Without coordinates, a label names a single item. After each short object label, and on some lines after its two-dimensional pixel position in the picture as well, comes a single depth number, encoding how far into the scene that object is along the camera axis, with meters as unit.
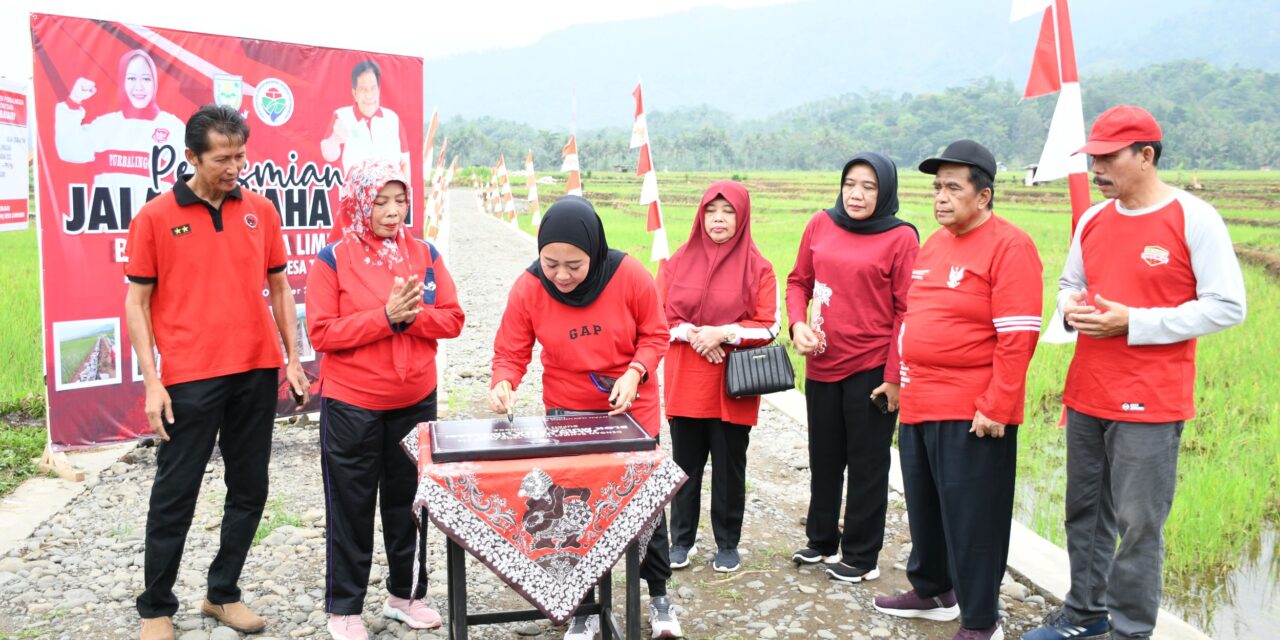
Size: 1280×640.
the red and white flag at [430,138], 10.27
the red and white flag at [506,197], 25.12
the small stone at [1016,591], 3.71
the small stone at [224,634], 3.23
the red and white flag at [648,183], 9.31
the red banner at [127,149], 4.72
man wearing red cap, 2.73
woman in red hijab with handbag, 3.63
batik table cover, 2.44
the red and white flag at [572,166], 13.62
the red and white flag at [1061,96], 3.77
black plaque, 2.51
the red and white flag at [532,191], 21.39
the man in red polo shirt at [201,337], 3.01
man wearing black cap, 2.97
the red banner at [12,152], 4.89
